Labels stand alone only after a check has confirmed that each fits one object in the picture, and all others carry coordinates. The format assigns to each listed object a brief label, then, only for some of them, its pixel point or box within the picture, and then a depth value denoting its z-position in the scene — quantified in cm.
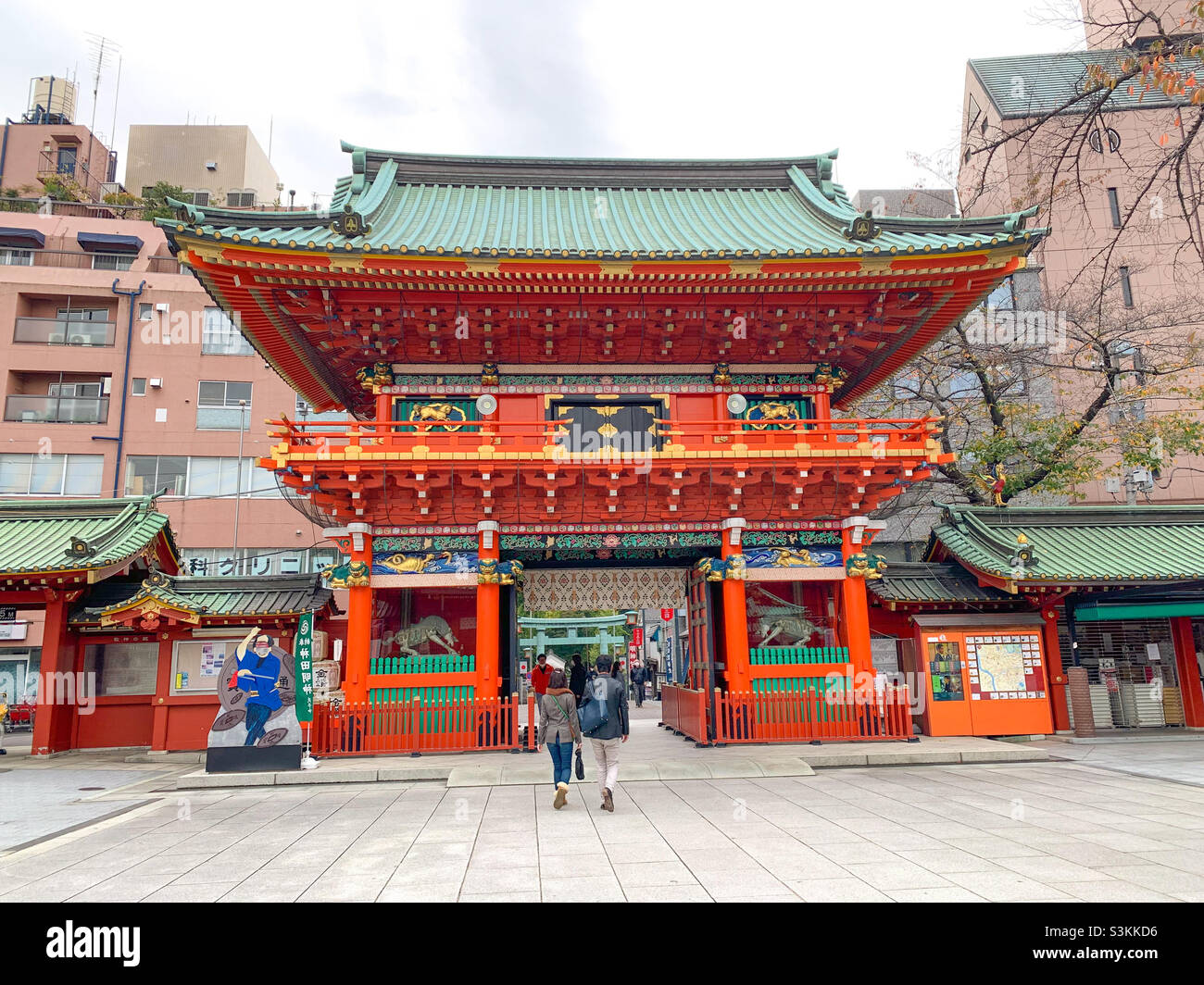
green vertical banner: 1330
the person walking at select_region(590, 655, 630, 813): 937
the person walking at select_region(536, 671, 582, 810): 962
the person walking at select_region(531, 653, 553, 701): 1633
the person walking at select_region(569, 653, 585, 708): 1847
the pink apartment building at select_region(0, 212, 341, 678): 3016
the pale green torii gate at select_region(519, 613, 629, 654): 3456
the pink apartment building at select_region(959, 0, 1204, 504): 2614
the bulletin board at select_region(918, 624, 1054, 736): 1507
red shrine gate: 1327
